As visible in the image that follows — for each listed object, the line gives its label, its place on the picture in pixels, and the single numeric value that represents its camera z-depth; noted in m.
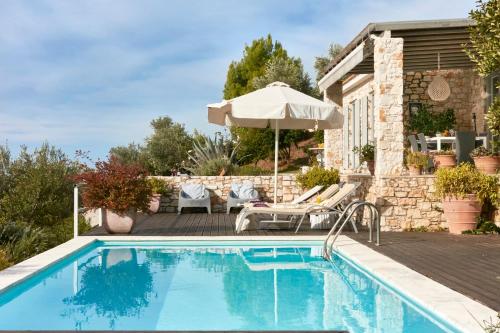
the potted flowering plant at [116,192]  10.38
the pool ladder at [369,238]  8.36
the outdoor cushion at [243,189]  15.09
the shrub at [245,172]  17.82
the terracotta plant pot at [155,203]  15.04
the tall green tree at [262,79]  29.56
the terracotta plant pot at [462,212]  10.40
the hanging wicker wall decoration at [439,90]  15.59
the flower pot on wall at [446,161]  11.76
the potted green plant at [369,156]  13.60
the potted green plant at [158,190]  15.09
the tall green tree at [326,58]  36.09
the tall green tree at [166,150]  27.08
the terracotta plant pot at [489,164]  10.93
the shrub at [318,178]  14.52
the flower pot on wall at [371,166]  13.57
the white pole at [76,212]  10.43
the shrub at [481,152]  11.10
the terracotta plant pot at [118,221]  10.59
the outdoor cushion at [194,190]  15.10
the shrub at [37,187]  14.96
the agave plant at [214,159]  17.61
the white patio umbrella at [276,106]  11.03
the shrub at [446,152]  11.85
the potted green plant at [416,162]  11.38
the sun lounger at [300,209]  10.82
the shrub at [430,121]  16.11
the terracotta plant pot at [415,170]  11.39
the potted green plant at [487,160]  10.93
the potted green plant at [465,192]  10.41
